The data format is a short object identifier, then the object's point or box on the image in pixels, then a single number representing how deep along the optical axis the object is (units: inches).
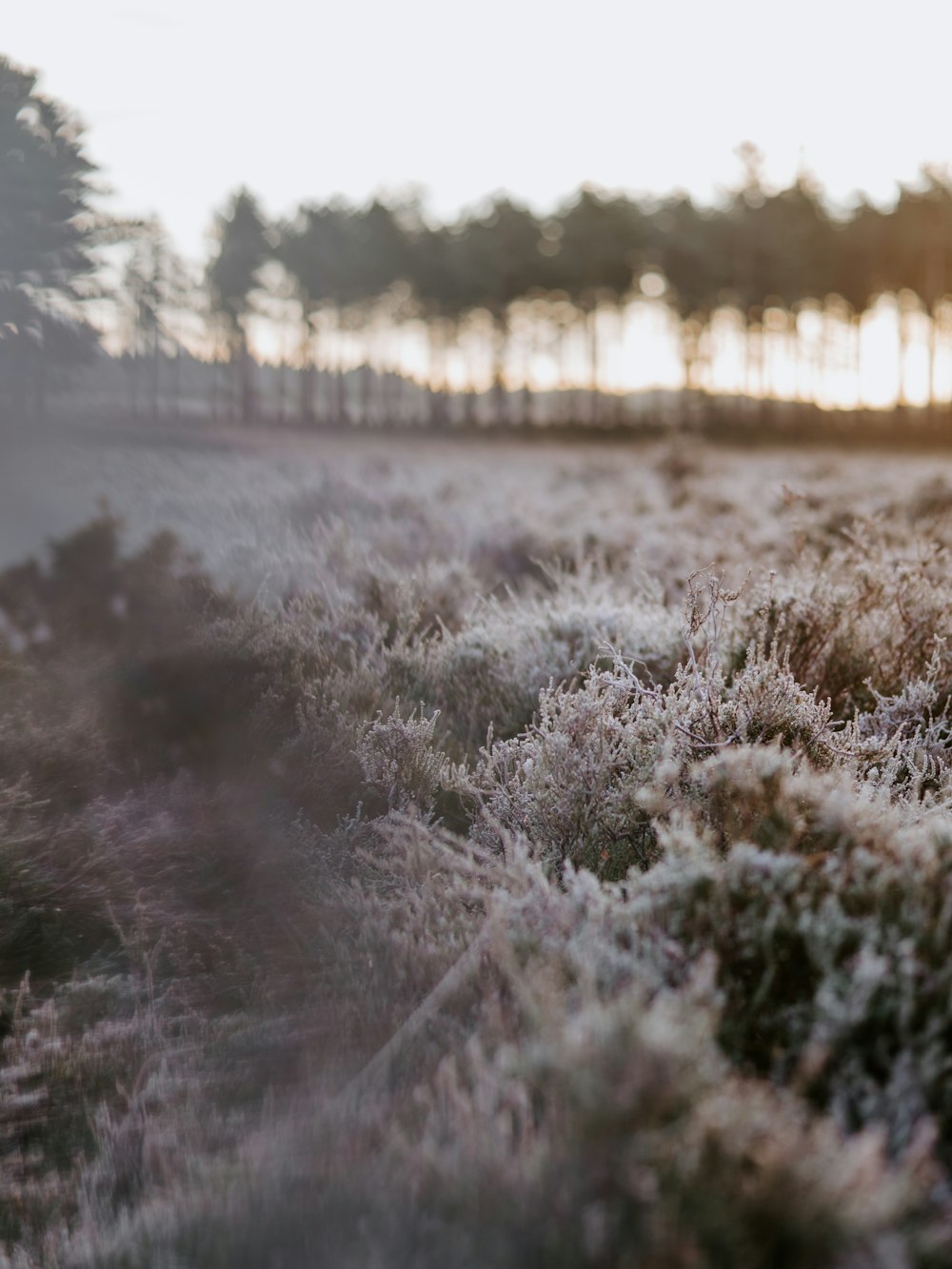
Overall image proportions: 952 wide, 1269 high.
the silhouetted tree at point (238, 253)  2070.6
